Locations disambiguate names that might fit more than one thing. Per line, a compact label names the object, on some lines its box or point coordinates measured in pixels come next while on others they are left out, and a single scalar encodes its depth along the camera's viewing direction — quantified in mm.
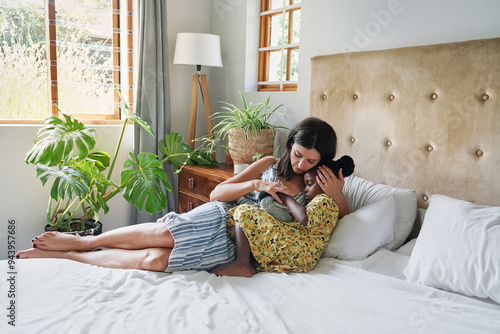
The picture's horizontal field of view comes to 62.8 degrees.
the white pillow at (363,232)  1711
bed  1178
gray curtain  3031
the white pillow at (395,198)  1829
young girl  1601
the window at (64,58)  2746
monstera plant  2375
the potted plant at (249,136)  2636
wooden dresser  2738
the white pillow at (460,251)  1338
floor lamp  3004
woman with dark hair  1586
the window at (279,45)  2916
